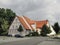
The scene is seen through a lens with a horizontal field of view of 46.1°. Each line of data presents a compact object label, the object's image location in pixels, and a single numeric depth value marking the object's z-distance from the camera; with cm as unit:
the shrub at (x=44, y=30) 3208
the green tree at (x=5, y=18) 3358
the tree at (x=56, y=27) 4170
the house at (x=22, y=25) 3292
